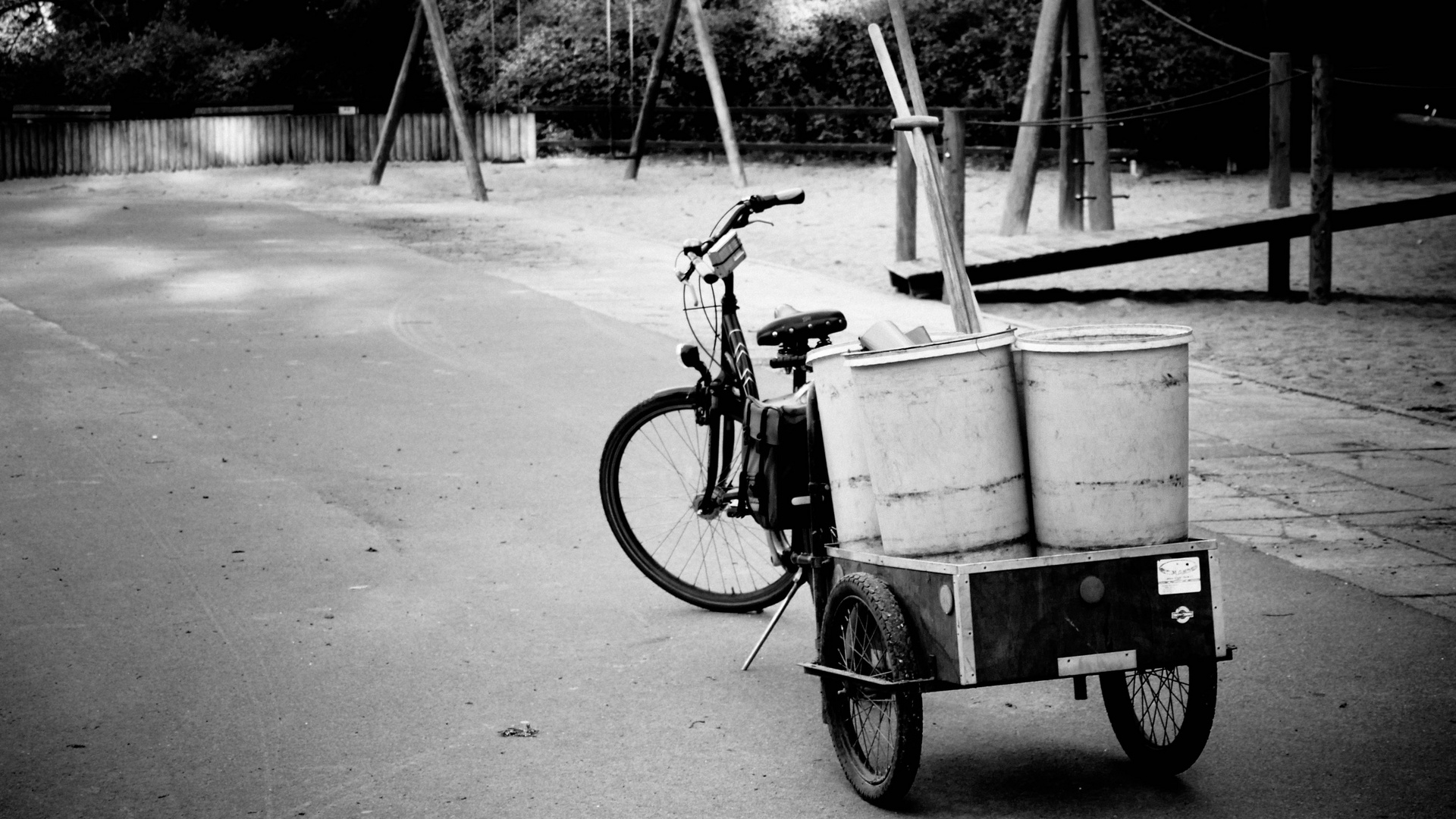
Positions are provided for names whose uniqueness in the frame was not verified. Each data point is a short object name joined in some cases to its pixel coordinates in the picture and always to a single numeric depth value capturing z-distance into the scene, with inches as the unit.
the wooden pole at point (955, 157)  539.5
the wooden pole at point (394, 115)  1030.4
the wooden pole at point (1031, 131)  644.1
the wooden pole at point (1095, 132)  663.1
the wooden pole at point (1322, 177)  509.0
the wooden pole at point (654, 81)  1010.3
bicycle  204.8
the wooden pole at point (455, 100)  930.1
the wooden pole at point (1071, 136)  669.3
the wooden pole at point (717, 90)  968.9
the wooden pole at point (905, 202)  567.8
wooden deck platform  526.0
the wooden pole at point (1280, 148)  551.5
